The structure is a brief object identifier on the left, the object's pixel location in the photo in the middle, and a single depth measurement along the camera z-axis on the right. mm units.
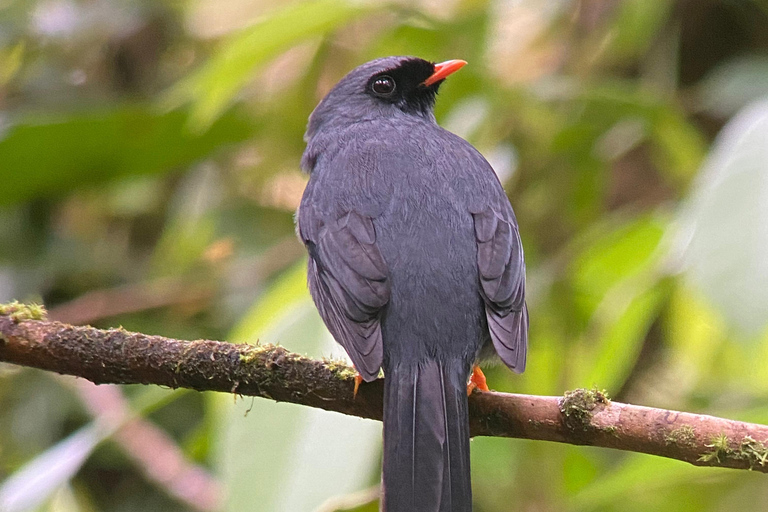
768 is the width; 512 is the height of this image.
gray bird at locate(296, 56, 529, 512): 4566
